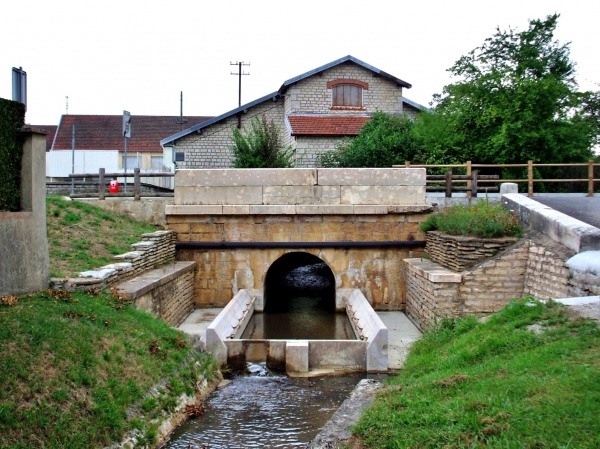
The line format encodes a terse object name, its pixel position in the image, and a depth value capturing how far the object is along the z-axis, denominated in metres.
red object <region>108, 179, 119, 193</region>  17.66
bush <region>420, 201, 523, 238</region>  11.40
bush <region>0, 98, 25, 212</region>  7.58
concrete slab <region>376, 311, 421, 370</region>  9.83
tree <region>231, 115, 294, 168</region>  21.15
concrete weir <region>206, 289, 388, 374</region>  9.40
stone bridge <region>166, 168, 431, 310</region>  14.29
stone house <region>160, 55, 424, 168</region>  25.30
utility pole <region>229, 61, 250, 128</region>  43.25
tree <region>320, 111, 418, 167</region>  21.22
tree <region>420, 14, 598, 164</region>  19.17
